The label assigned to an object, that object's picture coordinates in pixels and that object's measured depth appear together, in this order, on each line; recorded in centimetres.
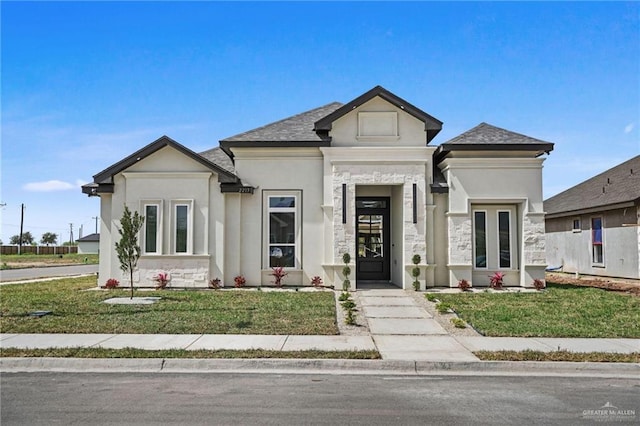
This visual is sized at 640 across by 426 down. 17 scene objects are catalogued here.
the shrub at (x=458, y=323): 993
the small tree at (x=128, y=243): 1310
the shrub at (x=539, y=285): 1530
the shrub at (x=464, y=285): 1504
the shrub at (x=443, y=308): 1136
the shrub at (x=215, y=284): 1533
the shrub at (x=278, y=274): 1548
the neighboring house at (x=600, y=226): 1902
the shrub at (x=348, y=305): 1094
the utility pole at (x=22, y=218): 6972
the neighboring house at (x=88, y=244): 7706
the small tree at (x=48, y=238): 10569
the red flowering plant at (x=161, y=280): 1528
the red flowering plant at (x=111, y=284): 1550
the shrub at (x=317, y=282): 1541
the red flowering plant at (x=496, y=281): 1537
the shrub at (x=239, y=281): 1551
